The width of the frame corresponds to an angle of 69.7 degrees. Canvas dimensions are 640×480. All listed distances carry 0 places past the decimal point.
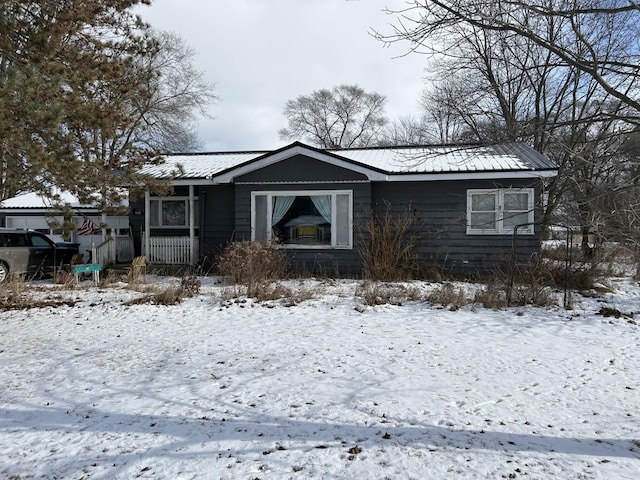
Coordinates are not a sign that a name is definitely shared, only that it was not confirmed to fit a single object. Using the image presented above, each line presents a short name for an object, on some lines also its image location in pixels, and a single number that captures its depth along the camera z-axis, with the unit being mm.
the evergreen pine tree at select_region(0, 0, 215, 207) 5918
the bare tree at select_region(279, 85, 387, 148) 46625
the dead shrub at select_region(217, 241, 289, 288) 9673
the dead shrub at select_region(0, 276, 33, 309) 8430
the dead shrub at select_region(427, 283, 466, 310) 8336
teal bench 10797
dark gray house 11750
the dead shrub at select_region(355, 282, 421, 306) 8516
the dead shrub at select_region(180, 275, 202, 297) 9266
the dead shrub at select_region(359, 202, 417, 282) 11328
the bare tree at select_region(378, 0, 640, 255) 3861
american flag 19766
